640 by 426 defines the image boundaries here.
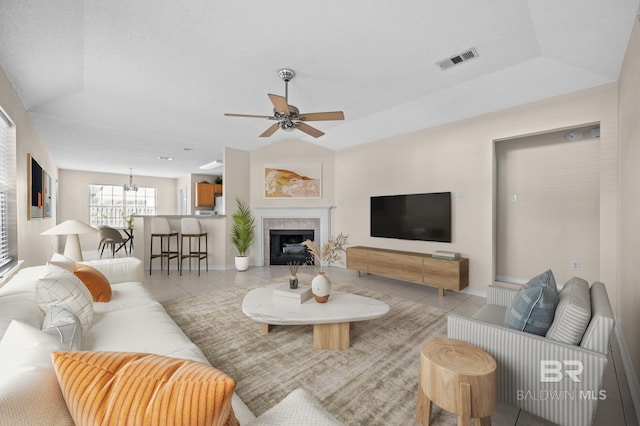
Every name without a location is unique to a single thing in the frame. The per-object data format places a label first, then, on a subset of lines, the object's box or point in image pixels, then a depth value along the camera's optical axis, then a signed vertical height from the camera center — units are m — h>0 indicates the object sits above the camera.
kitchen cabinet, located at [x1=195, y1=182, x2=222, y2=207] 8.77 +0.62
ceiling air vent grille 2.73 +1.56
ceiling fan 2.77 +1.01
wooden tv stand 3.85 -0.83
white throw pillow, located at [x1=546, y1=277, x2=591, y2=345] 1.42 -0.55
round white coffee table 2.27 -0.85
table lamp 2.92 -0.21
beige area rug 1.73 -1.17
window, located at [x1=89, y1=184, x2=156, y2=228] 9.23 +0.30
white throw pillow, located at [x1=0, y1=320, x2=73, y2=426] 0.66 -0.45
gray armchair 1.32 -0.77
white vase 2.57 -0.69
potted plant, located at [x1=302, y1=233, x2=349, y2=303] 2.57 -0.65
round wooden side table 1.33 -0.83
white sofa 0.70 -0.64
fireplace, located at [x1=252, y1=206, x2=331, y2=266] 5.97 -0.21
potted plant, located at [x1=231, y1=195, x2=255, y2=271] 5.64 -0.44
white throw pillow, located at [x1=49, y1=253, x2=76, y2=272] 2.25 -0.41
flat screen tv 4.32 -0.06
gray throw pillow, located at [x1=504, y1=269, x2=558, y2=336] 1.59 -0.57
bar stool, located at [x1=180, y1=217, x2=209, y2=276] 5.33 -0.39
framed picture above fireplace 5.99 +0.71
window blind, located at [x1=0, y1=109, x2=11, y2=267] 2.62 +0.20
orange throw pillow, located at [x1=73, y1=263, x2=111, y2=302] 2.32 -0.59
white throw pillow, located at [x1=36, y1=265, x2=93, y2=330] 1.74 -0.52
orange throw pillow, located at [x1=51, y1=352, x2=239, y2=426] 0.69 -0.46
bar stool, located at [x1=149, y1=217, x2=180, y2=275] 5.30 -0.37
